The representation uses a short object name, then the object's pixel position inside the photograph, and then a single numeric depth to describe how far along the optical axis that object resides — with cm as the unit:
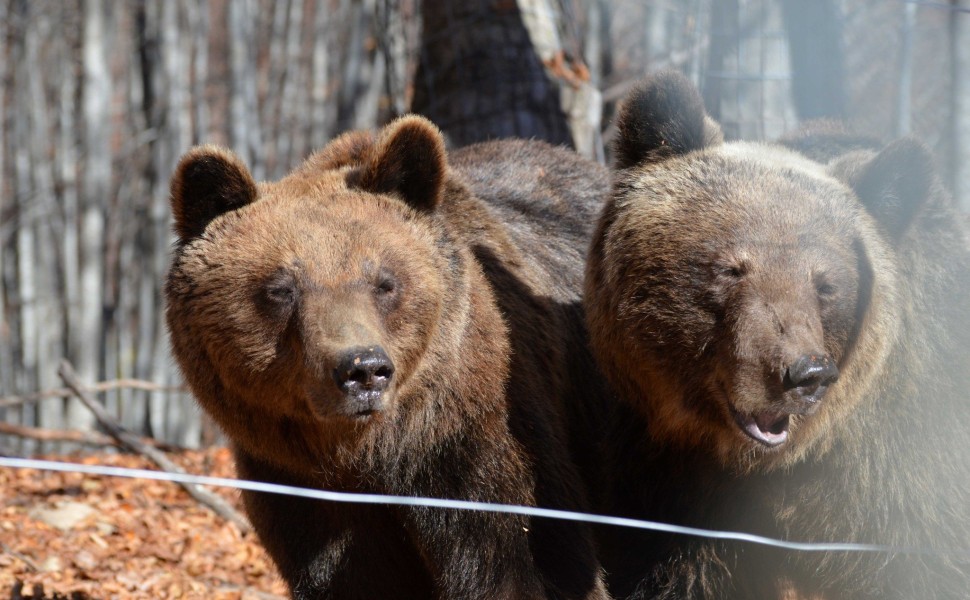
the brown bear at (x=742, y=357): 767
